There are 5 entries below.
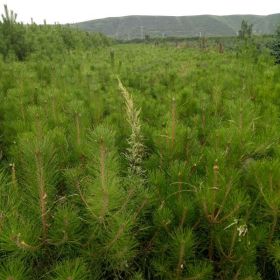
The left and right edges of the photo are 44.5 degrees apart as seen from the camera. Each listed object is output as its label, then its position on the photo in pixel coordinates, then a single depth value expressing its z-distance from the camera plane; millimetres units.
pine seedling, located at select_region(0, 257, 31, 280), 1221
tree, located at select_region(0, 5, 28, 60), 10875
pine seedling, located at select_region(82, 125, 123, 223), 1359
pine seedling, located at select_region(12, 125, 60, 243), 1365
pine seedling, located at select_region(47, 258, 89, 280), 1243
